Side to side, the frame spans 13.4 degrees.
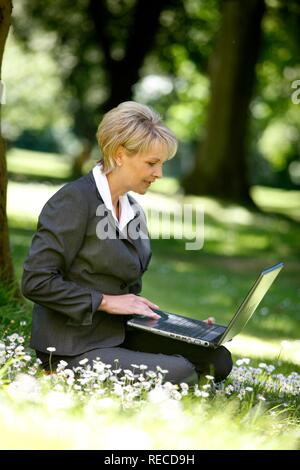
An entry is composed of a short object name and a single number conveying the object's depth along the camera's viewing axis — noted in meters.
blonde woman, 7.03
